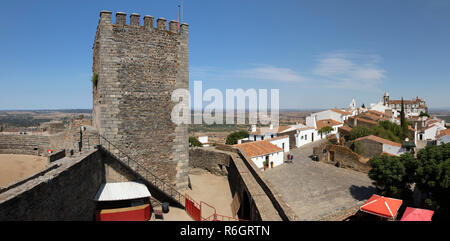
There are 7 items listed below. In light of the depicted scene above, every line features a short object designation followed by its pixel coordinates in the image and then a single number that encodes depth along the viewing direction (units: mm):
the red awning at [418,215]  10812
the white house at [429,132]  40375
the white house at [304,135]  37500
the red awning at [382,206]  11536
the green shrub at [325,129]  43969
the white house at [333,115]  51003
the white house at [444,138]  26953
